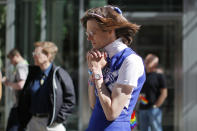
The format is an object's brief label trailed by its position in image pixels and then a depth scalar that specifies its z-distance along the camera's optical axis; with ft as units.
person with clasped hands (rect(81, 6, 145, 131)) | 13.80
